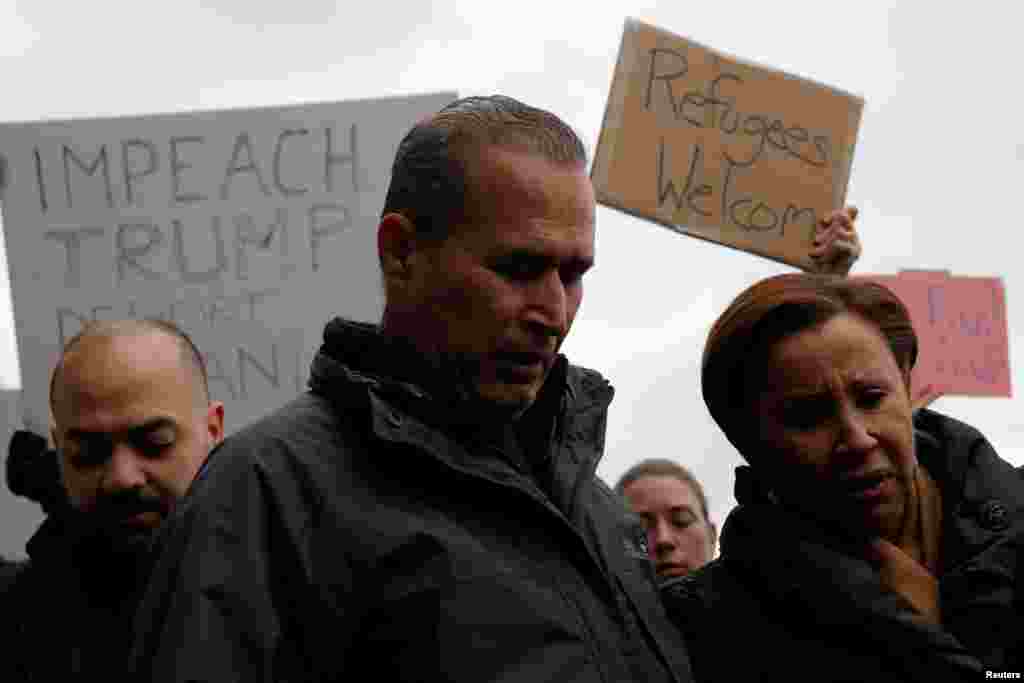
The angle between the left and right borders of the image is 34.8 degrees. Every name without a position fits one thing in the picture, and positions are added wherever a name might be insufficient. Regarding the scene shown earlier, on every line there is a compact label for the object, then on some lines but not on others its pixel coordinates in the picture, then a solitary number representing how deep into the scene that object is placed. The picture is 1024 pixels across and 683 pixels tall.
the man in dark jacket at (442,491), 1.87
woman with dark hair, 2.27
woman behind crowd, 4.72
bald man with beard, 2.83
